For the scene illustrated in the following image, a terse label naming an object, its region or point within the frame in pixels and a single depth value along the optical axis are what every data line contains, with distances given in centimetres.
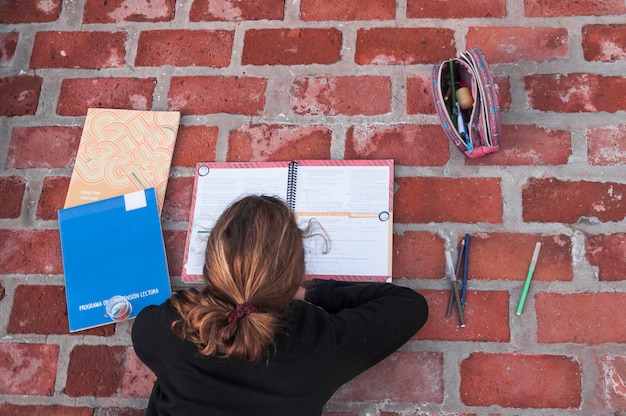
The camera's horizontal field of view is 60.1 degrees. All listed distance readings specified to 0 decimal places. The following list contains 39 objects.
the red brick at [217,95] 99
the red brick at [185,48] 102
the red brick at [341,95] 96
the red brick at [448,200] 88
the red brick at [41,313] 92
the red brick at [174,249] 93
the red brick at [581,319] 82
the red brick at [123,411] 88
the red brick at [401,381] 84
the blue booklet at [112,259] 91
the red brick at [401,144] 92
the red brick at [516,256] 85
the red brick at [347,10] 100
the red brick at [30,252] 96
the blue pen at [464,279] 85
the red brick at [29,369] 91
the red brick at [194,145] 98
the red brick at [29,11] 109
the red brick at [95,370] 90
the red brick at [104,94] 102
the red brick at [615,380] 80
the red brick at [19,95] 104
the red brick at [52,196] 98
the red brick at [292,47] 99
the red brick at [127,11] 106
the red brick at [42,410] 89
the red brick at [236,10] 103
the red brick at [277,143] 95
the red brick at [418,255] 88
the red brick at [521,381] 81
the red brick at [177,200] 95
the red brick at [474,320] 84
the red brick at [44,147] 101
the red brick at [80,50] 105
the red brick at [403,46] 96
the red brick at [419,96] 94
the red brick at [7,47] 108
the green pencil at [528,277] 84
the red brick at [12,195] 99
